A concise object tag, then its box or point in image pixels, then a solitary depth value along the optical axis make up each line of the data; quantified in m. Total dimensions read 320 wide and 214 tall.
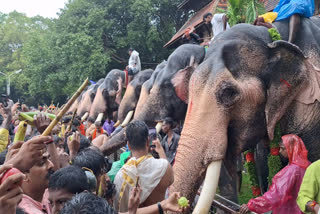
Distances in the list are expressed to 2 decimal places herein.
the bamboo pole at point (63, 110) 1.98
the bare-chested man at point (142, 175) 2.91
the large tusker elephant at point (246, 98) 3.64
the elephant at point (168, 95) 6.34
